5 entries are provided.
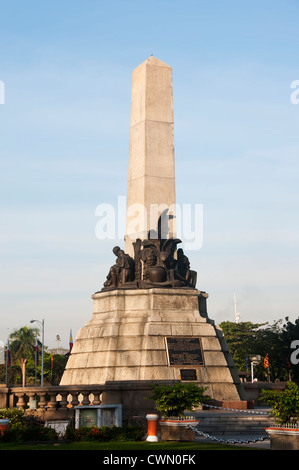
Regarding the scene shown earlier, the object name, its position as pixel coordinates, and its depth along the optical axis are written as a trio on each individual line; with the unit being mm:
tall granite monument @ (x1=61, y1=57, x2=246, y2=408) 28078
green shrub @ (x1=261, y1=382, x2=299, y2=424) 16125
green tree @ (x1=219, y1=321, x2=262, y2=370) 74994
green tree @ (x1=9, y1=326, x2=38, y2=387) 96619
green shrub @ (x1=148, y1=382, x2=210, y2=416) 18984
